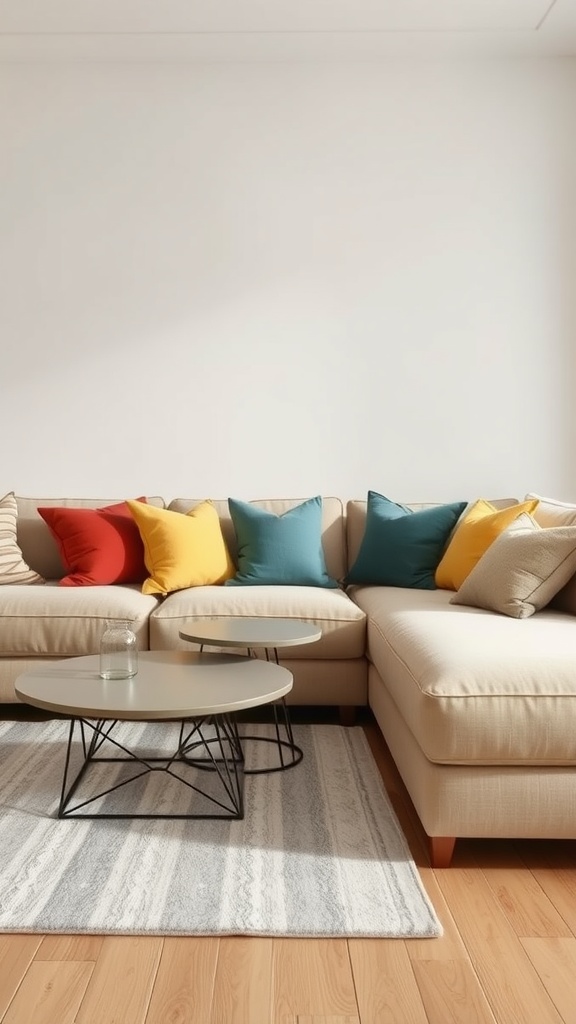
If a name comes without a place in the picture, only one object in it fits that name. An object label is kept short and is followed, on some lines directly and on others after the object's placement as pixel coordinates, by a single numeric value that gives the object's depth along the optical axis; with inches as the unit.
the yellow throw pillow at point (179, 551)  151.7
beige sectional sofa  85.2
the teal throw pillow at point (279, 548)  155.8
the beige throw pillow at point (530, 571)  117.9
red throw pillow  154.3
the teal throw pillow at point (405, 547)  154.8
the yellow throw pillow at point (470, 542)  143.3
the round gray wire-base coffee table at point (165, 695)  87.5
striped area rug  76.3
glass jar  100.3
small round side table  110.7
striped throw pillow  154.9
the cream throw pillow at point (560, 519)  122.3
